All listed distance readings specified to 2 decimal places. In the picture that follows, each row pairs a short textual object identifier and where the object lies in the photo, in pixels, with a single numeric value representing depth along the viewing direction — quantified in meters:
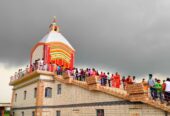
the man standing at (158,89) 13.80
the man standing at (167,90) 13.83
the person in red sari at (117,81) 20.03
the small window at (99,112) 17.50
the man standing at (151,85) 14.05
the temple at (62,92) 14.57
